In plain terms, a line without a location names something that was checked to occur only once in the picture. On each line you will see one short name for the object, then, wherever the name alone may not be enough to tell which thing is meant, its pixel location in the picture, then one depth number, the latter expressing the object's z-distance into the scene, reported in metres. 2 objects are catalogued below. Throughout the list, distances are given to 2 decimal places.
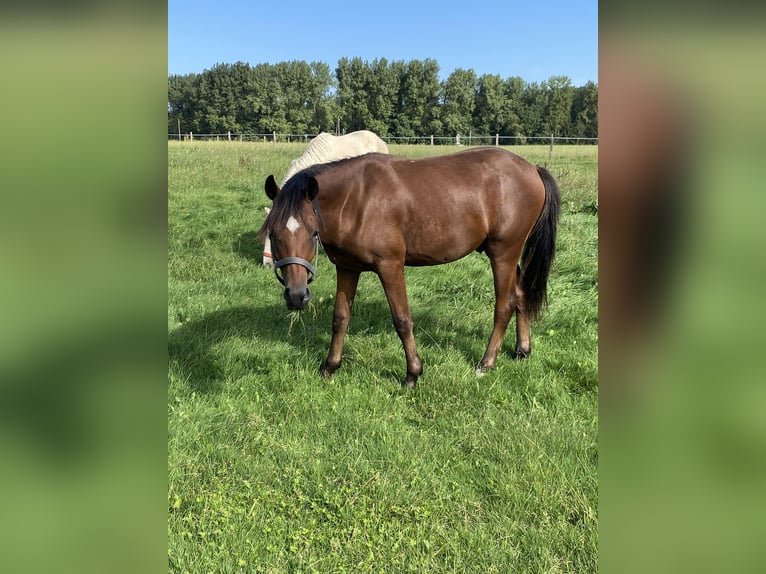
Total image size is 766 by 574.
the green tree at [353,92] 69.99
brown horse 3.64
